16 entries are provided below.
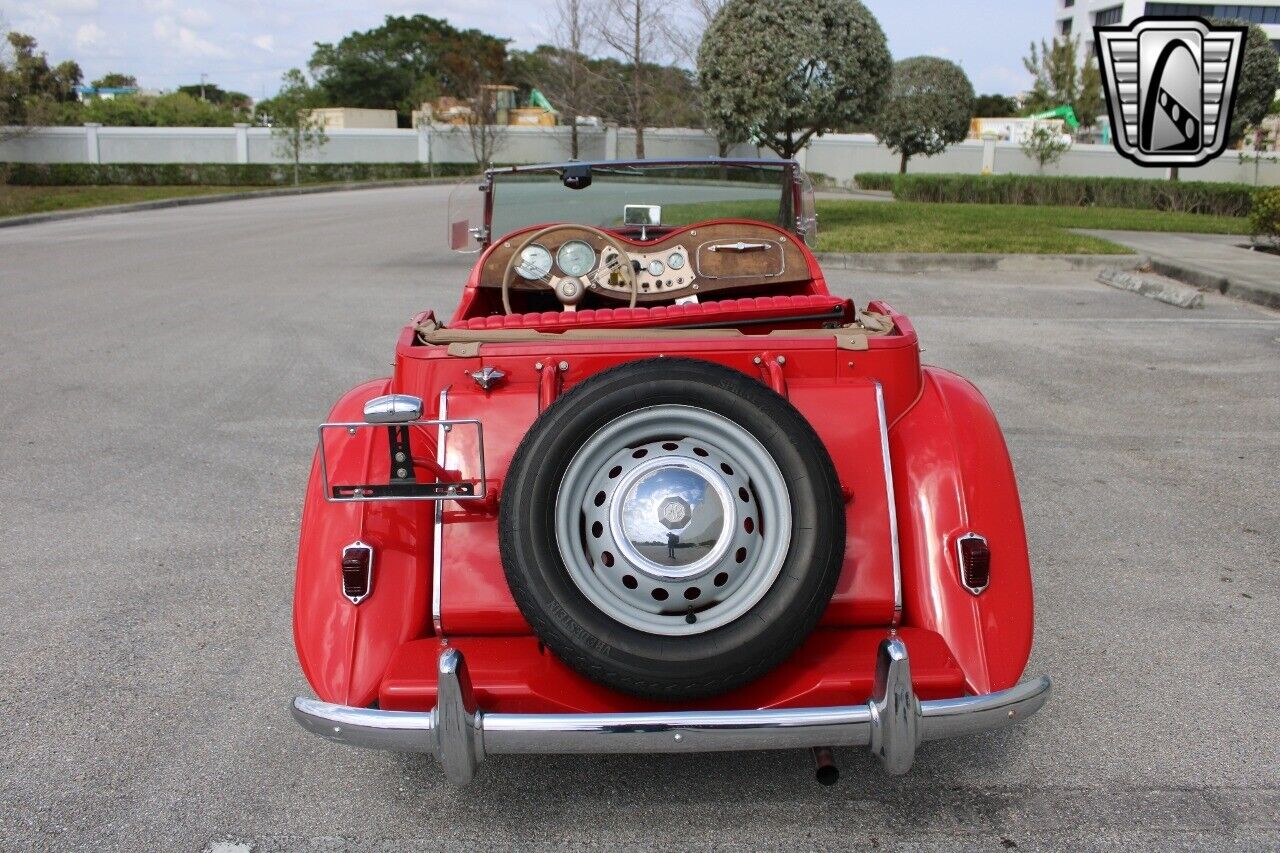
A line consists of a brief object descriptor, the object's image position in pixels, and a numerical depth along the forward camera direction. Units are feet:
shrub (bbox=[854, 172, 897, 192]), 107.86
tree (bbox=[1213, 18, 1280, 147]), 88.07
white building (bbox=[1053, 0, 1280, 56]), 238.89
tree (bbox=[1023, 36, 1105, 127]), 164.86
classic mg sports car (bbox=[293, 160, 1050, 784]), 8.15
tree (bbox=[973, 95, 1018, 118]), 274.16
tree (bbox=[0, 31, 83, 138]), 97.60
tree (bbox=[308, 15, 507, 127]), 221.87
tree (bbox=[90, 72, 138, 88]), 317.42
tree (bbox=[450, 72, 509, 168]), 140.97
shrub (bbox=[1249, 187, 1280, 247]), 51.44
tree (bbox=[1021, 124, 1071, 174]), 109.29
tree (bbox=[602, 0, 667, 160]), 78.89
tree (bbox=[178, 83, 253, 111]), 306.88
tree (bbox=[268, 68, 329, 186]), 119.14
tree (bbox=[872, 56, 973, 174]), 105.81
